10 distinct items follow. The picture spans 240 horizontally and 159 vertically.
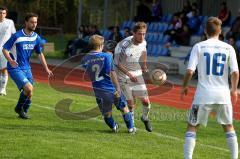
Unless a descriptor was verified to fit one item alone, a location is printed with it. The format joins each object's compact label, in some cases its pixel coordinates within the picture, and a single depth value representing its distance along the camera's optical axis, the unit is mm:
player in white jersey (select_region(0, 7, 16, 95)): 16344
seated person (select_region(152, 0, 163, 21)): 33000
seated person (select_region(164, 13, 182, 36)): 28383
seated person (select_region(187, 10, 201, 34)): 28594
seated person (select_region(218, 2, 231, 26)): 27562
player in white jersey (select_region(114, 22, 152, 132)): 11898
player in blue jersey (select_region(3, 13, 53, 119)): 12391
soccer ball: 18078
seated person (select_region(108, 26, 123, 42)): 28570
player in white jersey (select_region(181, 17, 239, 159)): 8602
